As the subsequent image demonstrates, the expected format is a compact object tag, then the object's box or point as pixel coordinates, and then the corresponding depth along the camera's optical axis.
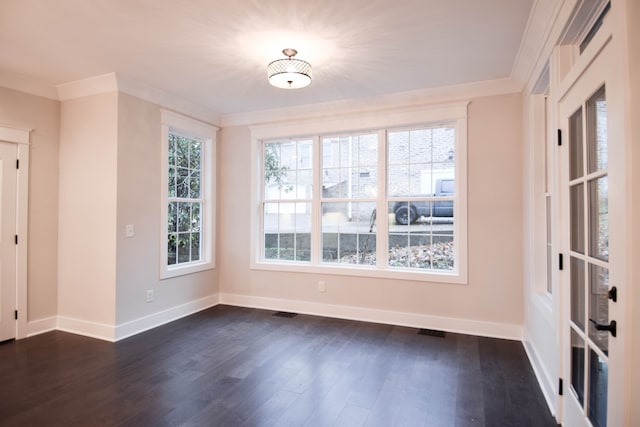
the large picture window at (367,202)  4.01
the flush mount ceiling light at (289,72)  2.90
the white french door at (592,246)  1.37
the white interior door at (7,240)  3.48
